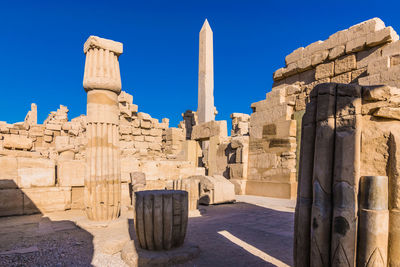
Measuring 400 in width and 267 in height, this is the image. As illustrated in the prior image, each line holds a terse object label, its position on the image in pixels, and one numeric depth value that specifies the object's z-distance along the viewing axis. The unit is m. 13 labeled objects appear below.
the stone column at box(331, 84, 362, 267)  1.70
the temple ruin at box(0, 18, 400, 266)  1.71
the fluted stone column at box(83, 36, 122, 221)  5.03
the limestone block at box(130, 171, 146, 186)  6.96
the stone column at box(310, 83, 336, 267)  1.80
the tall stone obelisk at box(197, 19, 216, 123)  15.29
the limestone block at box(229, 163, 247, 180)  9.43
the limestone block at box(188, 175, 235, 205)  7.25
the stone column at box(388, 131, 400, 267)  1.65
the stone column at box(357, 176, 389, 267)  1.65
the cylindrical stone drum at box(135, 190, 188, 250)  3.25
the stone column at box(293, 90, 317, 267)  1.98
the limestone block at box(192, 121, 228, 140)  11.07
